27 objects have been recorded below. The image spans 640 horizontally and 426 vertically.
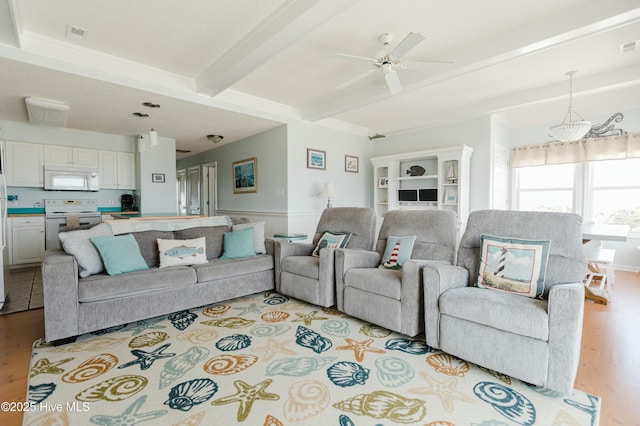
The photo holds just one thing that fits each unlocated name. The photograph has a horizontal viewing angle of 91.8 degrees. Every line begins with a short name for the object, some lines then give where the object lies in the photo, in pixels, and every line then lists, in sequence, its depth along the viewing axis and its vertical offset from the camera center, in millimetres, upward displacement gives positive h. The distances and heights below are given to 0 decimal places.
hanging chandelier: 3625 +870
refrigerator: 2961 -551
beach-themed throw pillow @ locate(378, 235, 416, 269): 2798 -445
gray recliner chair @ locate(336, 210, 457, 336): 2297 -589
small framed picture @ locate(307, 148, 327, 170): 5340 +779
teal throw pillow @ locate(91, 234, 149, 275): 2615 -437
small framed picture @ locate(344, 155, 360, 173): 6023 +782
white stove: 5164 -192
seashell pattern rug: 1524 -1041
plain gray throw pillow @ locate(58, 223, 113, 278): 2512 -383
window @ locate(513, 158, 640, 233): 4859 +229
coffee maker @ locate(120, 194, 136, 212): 5969 +10
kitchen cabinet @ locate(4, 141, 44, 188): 4875 +641
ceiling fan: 2658 +1326
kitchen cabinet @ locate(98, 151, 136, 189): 5676 +636
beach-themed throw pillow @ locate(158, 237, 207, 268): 3000 -480
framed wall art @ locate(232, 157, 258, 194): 5730 +536
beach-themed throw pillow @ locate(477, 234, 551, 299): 2002 -417
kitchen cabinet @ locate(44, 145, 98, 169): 5195 +816
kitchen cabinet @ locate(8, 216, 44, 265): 4832 -571
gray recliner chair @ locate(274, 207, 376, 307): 2930 -590
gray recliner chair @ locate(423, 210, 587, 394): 1637 -623
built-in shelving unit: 5082 +421
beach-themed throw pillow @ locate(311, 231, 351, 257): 3382 -414
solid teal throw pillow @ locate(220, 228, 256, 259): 3438 -464
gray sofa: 2234 -716
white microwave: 5181 +426
